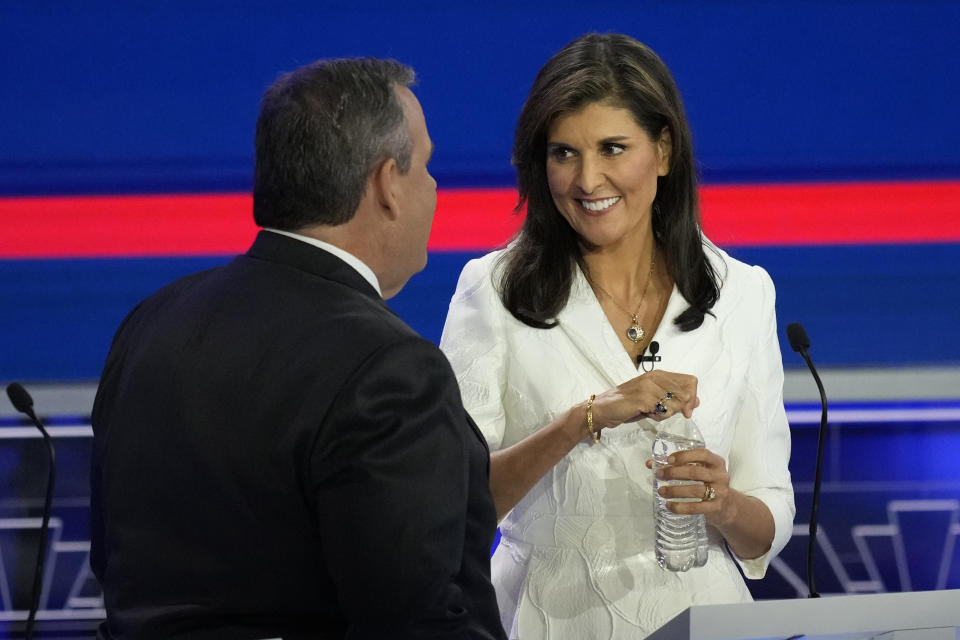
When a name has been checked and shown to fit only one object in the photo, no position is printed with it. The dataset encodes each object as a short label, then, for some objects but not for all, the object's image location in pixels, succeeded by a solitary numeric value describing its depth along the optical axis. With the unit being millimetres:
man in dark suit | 10194
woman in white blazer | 10769
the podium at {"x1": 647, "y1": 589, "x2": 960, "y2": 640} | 10189
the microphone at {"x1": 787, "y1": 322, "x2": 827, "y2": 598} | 11090
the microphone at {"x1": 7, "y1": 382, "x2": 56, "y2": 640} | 11271
